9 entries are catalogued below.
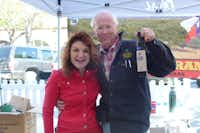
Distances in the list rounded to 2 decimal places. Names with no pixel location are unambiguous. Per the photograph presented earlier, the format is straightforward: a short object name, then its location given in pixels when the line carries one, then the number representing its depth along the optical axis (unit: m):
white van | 9.75
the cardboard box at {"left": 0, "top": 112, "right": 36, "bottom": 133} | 2.65
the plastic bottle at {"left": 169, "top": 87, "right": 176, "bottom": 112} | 3.77
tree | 14.41
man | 1.87
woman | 1.93
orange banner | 7.28
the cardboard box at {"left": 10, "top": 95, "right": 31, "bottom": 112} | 2.76
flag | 4.71
